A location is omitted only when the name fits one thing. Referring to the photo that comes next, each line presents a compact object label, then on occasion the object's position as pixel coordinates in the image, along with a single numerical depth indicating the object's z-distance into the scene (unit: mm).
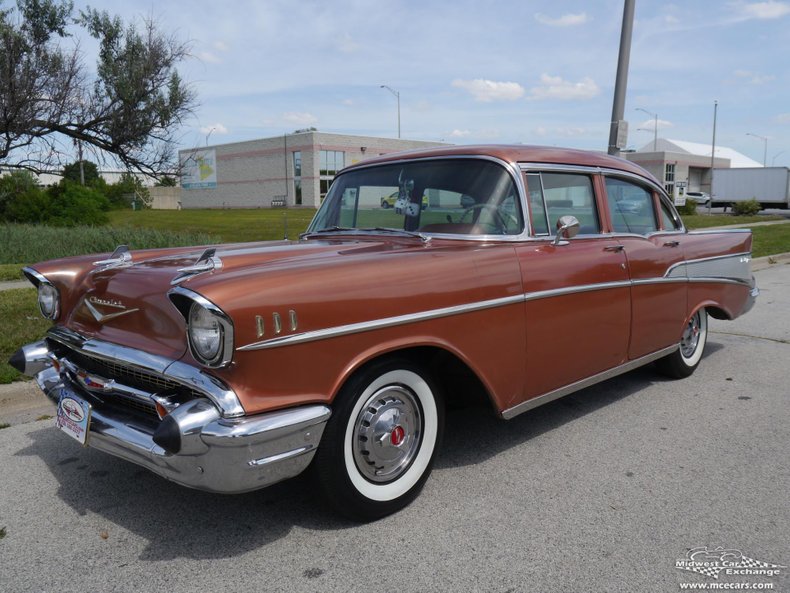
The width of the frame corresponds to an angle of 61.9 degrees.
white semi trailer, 45125
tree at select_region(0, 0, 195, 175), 11070
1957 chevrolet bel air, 2473
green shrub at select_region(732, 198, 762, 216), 38366
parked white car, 53156
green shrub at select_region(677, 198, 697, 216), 37728
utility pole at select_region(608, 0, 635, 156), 9734
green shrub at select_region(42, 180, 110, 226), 15398
